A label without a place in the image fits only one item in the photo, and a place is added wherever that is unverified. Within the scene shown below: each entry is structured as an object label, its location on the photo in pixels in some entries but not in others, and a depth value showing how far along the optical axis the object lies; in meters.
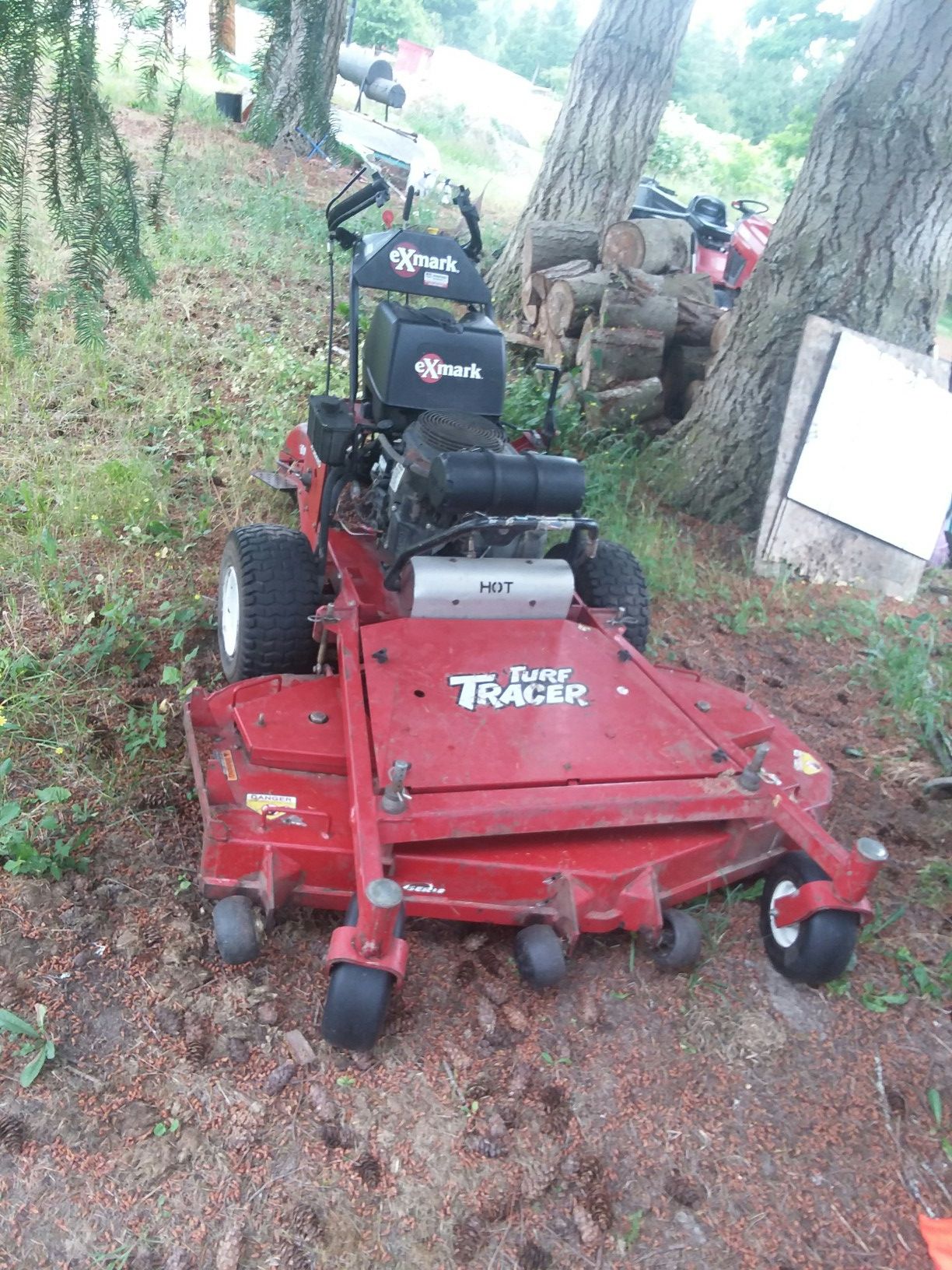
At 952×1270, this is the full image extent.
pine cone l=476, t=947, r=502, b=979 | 2.68
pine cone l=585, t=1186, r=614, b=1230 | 2.10
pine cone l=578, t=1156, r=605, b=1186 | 2.17
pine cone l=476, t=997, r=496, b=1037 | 2.52
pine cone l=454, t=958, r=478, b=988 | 2.64
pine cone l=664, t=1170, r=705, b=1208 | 2.16
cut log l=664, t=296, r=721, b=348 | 5.82
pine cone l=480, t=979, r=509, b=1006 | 2.60
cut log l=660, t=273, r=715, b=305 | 6.02
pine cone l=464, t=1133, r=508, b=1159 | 2.19
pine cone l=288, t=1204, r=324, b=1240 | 1.99
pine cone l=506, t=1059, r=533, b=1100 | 2.35
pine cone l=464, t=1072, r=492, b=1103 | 2.32
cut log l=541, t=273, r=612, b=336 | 5.75
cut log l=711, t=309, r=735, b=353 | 5.55
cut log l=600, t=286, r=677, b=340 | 5.54
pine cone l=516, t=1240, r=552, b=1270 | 2.00
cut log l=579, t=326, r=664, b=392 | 5.48
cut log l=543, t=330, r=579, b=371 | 5.82
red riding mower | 8.95
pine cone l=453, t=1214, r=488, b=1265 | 2.00
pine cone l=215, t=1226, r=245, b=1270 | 1.91
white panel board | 4.93
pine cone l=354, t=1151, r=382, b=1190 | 2.10
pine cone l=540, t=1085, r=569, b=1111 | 2.33
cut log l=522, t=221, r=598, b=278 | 6.34
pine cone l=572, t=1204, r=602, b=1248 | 2.06
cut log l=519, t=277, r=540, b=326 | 6.28
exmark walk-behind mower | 2.51
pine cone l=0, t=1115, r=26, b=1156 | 2.06
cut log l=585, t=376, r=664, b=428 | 5.55
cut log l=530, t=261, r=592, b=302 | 6.07
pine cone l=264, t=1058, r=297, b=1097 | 2.26
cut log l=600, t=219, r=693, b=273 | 6.11
